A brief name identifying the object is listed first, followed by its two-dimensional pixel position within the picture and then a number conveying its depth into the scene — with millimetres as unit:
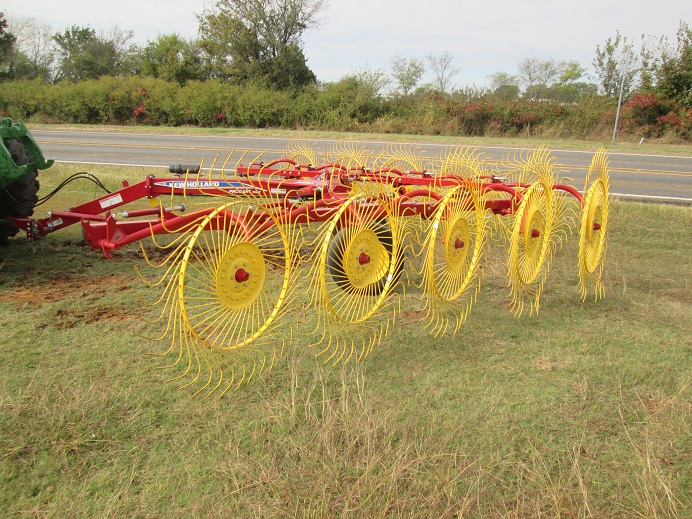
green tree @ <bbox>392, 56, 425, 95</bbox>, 42062
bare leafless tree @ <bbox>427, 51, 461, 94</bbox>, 42394
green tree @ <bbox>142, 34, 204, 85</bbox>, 31062
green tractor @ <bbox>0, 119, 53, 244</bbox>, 4726
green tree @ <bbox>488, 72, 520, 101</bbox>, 24734
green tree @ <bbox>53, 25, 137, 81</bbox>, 40375
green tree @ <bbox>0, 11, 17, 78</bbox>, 35009
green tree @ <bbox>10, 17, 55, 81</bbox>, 40856
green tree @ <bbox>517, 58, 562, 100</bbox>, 42141
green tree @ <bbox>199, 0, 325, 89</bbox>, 31453
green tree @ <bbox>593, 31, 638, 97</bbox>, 26562
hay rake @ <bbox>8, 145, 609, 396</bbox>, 3160
